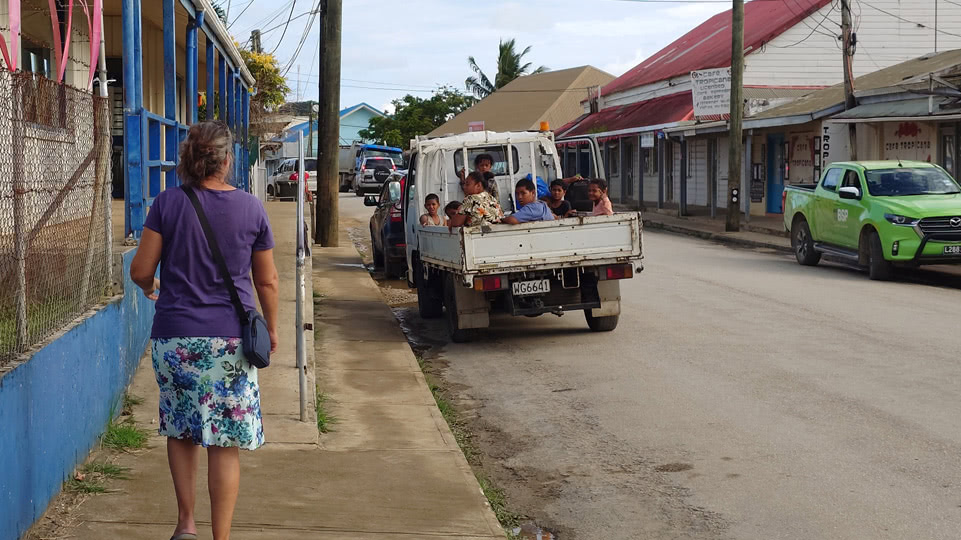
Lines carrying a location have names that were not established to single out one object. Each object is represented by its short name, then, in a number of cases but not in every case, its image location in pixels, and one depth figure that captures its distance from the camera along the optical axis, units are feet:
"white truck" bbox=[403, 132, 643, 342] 36.63
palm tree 257.55
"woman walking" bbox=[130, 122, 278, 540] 15.56
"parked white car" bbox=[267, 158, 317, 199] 147.54
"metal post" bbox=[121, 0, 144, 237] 29.01
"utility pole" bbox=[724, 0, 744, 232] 88.43
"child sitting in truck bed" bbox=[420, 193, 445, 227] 44.45
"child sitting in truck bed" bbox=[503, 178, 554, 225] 38.78
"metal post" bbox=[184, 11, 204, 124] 44.65
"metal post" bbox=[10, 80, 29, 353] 17.24
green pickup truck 53.88
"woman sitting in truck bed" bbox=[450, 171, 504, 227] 39.27
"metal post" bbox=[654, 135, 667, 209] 128.98
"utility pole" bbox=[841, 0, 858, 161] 81.56
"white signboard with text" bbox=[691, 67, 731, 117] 102.12
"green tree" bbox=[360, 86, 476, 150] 255.09
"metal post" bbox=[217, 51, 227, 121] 66.59
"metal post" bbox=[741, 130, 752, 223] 96.32
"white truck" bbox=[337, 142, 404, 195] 183.32
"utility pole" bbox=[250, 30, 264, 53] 130.41
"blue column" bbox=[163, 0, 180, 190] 36.78
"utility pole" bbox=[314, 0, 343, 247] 70.18
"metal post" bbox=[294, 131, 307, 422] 26.00
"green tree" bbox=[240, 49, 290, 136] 115.55
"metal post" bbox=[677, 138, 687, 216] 113.73
